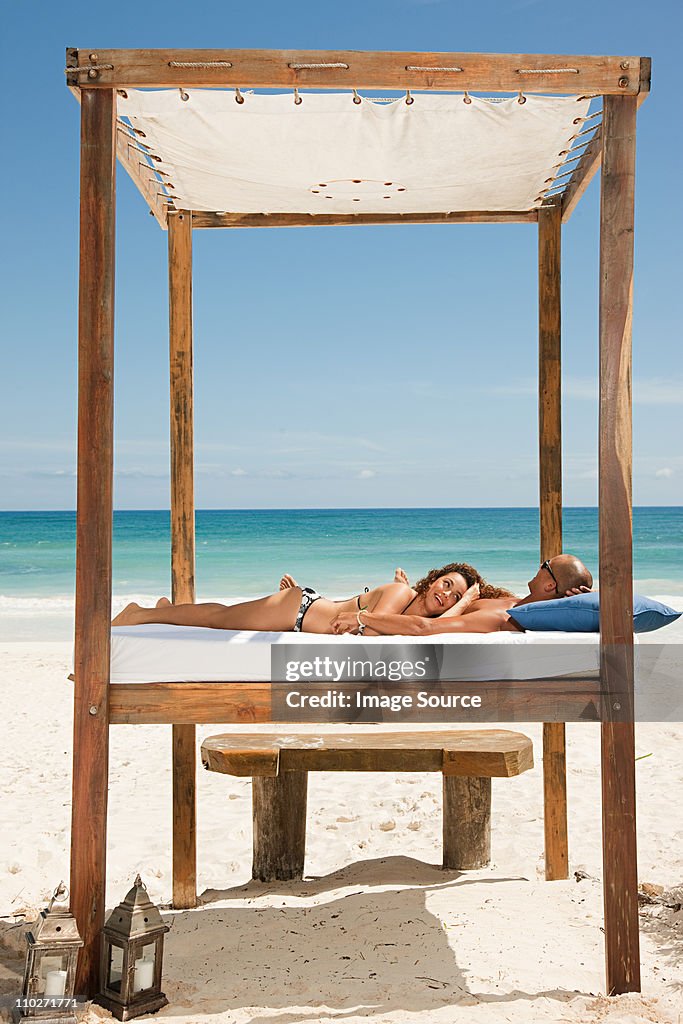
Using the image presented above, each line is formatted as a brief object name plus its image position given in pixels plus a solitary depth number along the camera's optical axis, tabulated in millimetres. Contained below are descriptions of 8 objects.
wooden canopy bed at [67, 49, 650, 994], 2725
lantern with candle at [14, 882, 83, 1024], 2594
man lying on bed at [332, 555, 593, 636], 3207
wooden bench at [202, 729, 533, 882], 3604
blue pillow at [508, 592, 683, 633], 3061
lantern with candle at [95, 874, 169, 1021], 2715
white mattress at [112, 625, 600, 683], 2881
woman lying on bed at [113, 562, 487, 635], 3438
